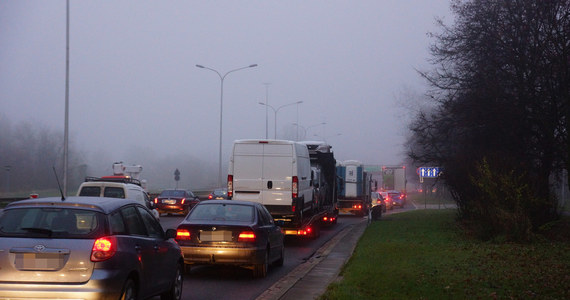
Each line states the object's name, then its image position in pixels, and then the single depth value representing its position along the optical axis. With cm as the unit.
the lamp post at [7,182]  4944
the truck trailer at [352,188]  4043
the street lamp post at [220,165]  5513
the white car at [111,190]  2144
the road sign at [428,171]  3673
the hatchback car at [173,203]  3775
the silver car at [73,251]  732
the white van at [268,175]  2125
